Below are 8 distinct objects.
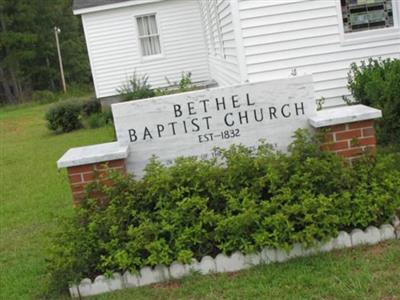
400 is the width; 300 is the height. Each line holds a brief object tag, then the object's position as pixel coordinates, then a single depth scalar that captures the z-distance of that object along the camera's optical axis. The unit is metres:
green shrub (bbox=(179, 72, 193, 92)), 11.82
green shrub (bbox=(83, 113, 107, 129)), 18.89
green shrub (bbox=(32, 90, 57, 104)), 43.42
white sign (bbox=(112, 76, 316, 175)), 5.33
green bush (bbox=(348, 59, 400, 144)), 7.31
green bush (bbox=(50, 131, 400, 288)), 4.45
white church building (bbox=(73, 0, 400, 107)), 8.91
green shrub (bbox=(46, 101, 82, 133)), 19.19
